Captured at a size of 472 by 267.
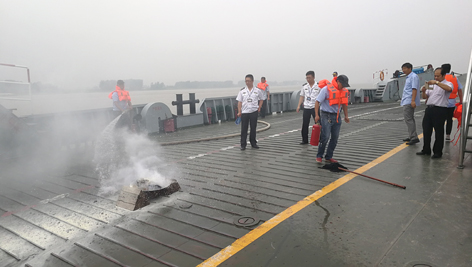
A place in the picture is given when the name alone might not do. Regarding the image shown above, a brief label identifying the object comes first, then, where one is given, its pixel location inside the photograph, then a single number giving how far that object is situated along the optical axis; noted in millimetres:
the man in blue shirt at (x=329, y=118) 5543
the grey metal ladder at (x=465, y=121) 5055
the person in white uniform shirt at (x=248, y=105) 7516
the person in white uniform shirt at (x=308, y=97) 7567
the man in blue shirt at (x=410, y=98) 6732
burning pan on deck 3867
